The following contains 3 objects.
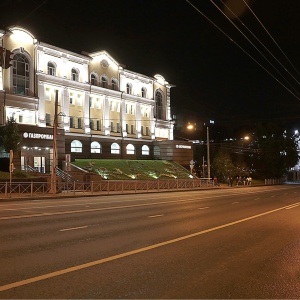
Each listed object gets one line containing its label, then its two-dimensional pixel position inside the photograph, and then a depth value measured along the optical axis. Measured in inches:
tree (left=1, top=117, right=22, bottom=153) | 1227.3
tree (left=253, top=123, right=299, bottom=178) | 2730.0
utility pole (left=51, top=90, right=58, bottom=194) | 980.7
